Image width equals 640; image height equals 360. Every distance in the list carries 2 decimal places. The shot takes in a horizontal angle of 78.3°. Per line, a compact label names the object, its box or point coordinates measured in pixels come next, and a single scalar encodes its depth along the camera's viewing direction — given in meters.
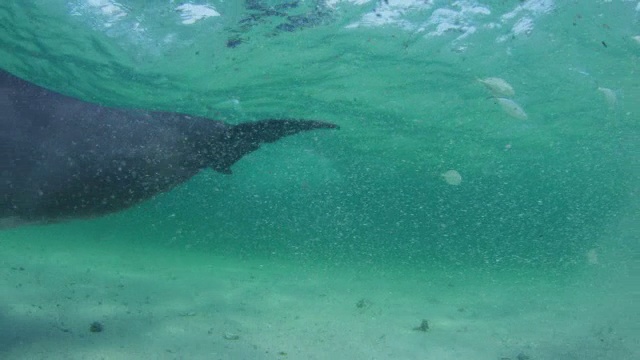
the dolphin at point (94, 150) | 4.70
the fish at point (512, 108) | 9.18
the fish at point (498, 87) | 8.50
